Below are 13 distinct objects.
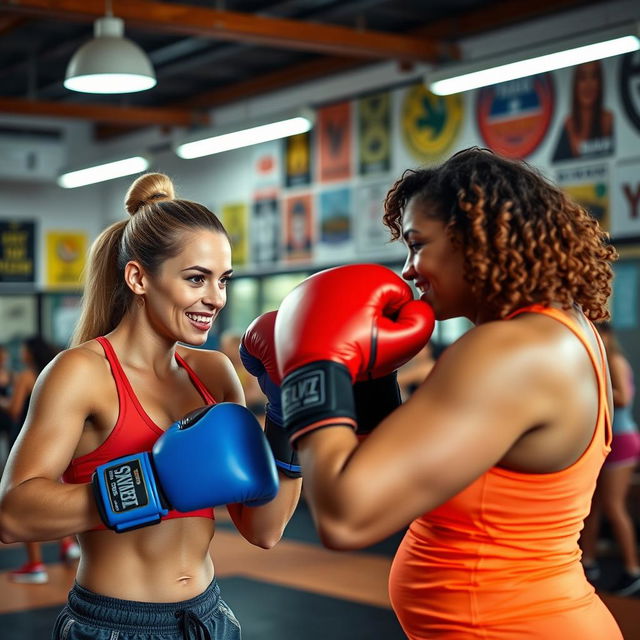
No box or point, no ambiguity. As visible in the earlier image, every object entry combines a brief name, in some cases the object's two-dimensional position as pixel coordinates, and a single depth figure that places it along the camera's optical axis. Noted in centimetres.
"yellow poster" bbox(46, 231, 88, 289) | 1080
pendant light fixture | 478
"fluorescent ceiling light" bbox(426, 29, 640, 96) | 505
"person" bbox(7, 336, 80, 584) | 514
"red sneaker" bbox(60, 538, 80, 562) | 551
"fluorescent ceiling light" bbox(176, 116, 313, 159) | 706
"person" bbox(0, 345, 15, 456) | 803
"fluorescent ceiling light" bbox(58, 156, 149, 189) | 855
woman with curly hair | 124
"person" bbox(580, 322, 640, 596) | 474
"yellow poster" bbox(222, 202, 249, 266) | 920
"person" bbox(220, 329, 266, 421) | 693
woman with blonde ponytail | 164
